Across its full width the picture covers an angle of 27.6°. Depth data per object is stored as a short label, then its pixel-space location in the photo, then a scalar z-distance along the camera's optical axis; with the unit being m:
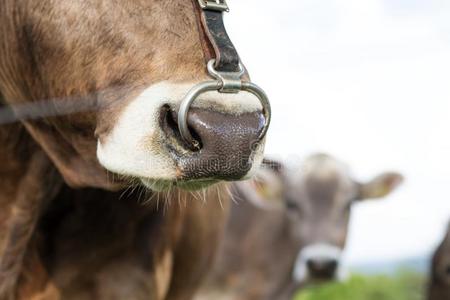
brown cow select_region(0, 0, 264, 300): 2.58
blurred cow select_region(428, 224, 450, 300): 6.82
